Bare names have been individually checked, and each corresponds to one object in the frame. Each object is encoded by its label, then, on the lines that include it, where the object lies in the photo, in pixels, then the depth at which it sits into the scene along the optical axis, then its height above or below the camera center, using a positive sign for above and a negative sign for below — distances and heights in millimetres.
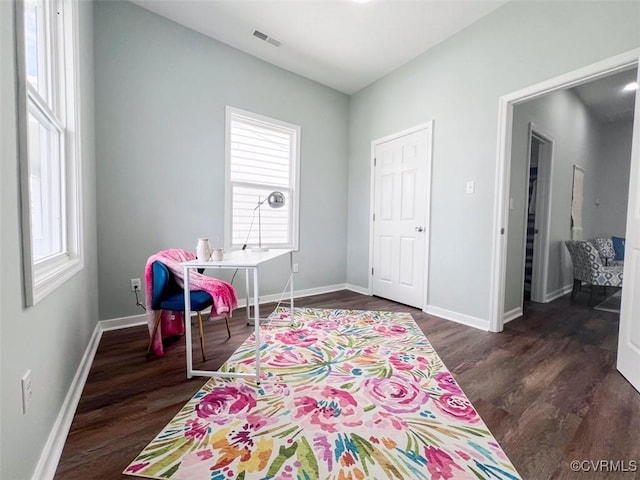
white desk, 1647 -466
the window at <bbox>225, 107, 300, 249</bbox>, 3154 +557
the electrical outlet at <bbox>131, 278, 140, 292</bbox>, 2584 -587
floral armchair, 3355 -482
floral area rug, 1102 -964
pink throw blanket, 1854 -456
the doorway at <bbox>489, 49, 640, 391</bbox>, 1721 +124
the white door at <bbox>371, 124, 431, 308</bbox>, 3207 +130
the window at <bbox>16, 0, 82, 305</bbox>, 1306 +427
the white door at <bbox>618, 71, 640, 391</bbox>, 1700 -334
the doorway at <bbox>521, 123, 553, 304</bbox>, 3523 +224
